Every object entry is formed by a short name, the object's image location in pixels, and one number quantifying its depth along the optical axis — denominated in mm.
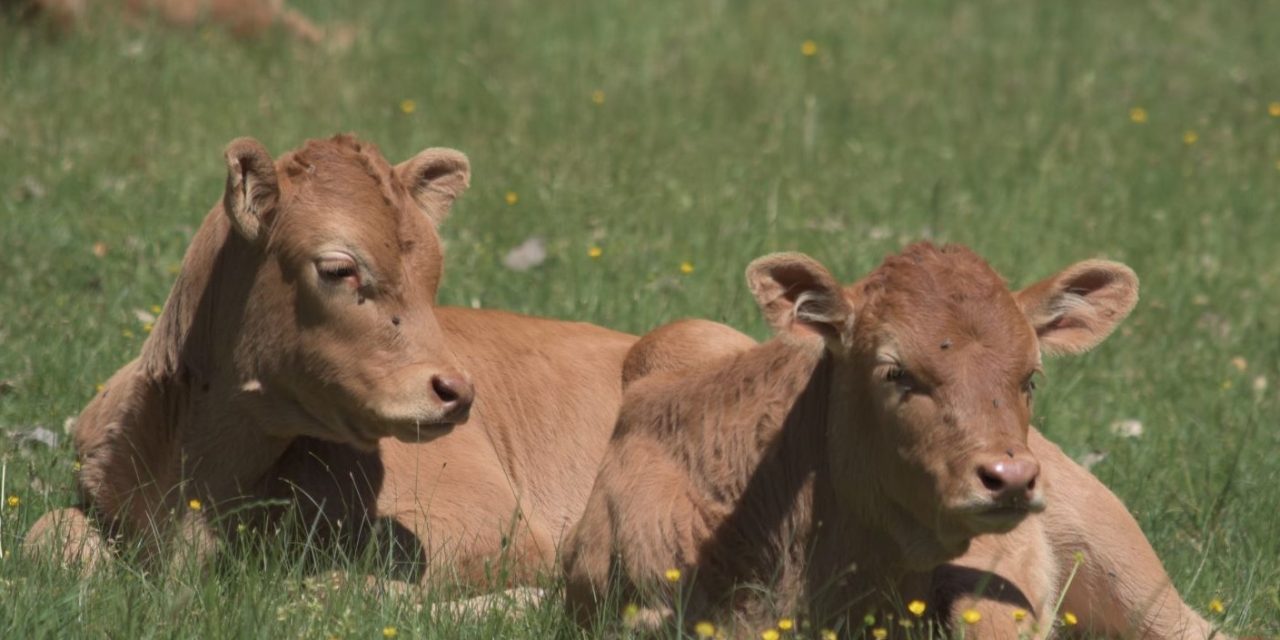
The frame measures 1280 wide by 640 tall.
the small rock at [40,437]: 14227
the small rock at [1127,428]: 16031
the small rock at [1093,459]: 15297
